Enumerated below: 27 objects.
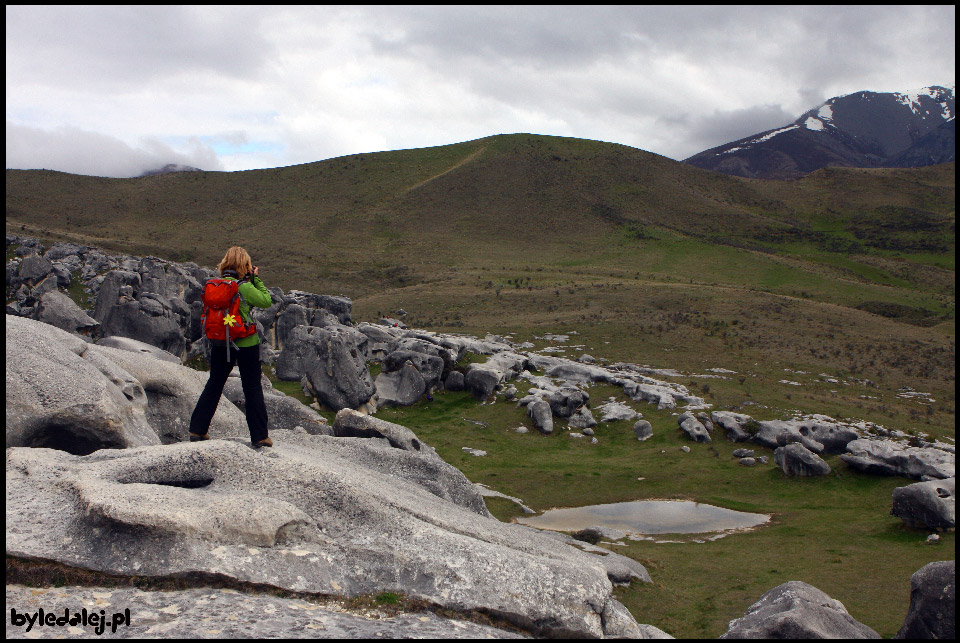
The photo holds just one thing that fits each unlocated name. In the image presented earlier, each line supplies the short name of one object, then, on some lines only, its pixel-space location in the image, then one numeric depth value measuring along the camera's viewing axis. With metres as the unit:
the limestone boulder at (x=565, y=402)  36.40
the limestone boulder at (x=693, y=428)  32.83
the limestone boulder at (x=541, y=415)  34.84
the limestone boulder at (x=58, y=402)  12.65
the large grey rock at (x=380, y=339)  41.12
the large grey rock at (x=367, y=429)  18.98
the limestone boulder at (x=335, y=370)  33.59
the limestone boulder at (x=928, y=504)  20.53
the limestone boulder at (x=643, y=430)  33.84
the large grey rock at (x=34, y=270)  50.59
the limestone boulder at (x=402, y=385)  36.82
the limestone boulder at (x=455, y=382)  39.69
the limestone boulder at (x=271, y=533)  8.48
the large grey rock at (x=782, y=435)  30.28
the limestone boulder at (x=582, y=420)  35.59
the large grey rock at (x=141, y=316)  36.59
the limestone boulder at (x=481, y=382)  38.88
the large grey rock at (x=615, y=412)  36.28
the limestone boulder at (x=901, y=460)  26.02
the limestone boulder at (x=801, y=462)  27.77
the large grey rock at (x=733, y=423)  32.88
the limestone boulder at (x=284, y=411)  21.38
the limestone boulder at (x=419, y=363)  38.44
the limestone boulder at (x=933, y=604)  10.70
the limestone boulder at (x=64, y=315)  35.34
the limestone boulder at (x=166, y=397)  16.86
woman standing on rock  11.02
